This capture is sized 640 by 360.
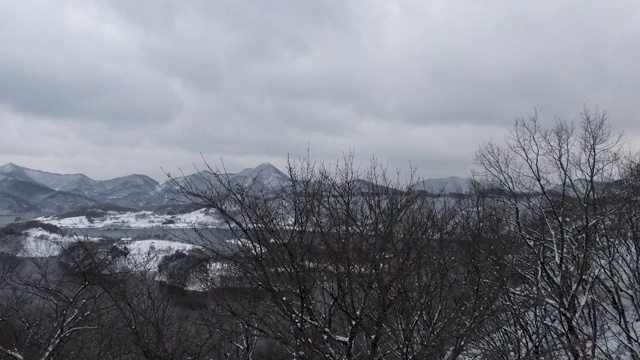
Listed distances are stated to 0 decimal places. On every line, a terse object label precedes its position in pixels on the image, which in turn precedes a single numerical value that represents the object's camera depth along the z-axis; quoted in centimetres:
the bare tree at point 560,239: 955
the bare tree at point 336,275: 471
